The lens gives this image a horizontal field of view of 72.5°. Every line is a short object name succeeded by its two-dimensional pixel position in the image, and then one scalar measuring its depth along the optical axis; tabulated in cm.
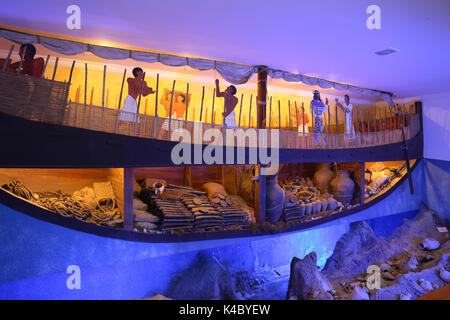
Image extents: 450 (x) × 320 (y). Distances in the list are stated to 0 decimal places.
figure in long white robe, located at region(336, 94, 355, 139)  984
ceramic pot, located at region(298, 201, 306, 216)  813
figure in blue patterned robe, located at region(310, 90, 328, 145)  900
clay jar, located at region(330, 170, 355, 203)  956
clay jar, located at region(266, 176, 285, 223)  755
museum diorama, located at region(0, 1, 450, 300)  487
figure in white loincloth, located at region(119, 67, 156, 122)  622
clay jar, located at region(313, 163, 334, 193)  1000
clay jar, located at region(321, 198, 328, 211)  887
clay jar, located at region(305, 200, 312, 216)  841
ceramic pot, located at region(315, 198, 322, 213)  867
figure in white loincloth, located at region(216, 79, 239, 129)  719
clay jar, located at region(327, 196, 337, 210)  905
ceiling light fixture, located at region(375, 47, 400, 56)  619
